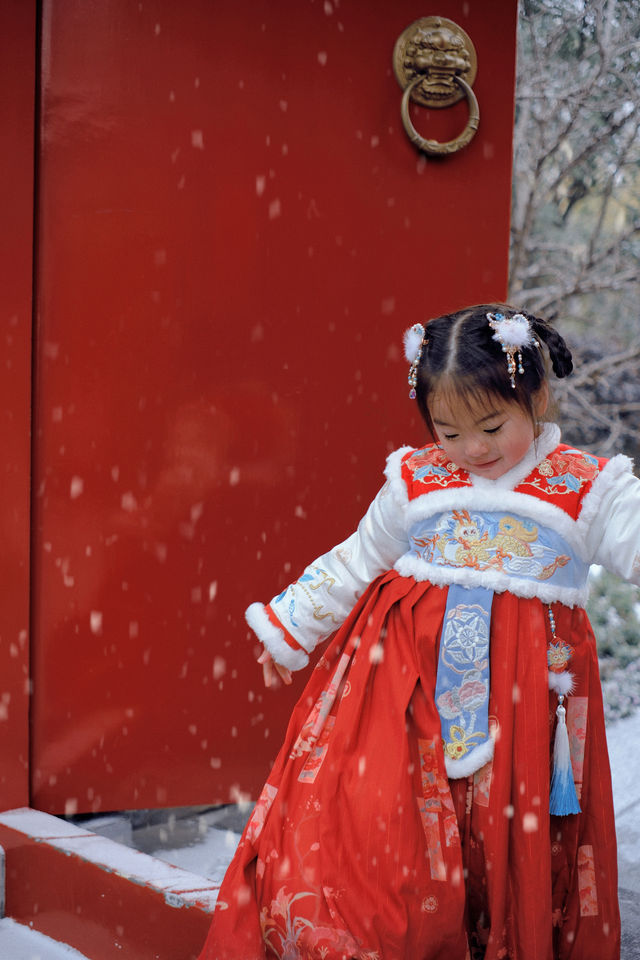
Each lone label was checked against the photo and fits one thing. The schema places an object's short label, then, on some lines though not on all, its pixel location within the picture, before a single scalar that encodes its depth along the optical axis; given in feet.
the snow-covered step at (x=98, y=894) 9.50
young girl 8.69
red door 10.32
